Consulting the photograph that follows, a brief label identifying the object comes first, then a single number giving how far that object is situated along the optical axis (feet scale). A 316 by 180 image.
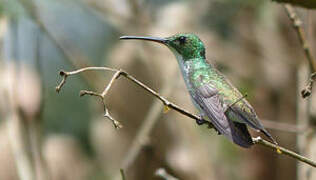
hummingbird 14.34
